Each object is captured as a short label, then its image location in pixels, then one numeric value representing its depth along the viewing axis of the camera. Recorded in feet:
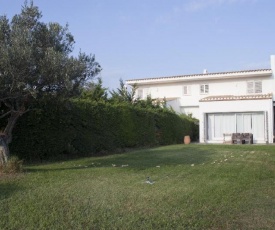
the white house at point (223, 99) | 70.81
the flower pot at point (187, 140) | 67.76
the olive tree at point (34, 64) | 22.22
